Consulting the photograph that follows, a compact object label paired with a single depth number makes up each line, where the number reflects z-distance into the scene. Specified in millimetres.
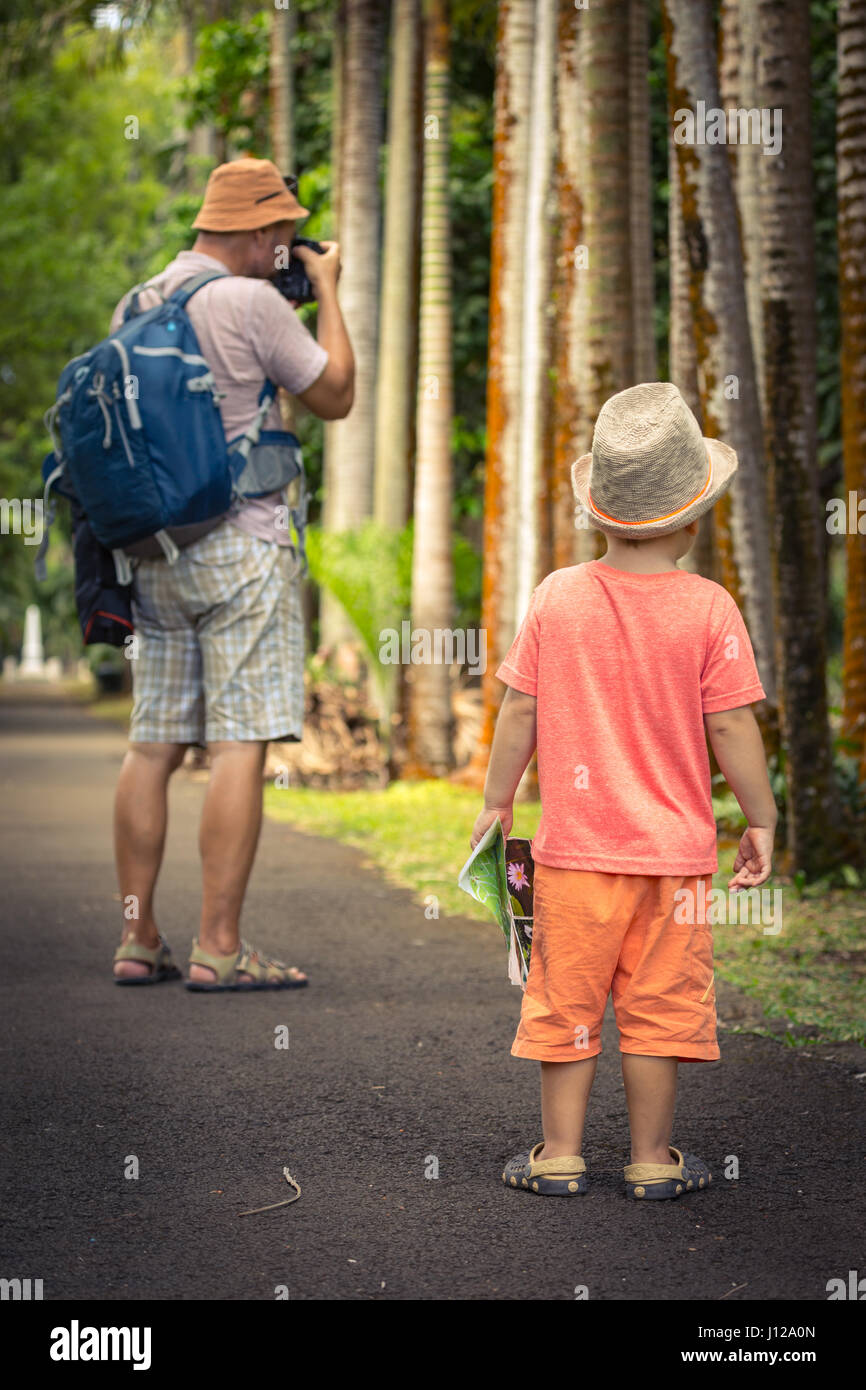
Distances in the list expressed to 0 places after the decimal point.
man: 5145
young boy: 3357
